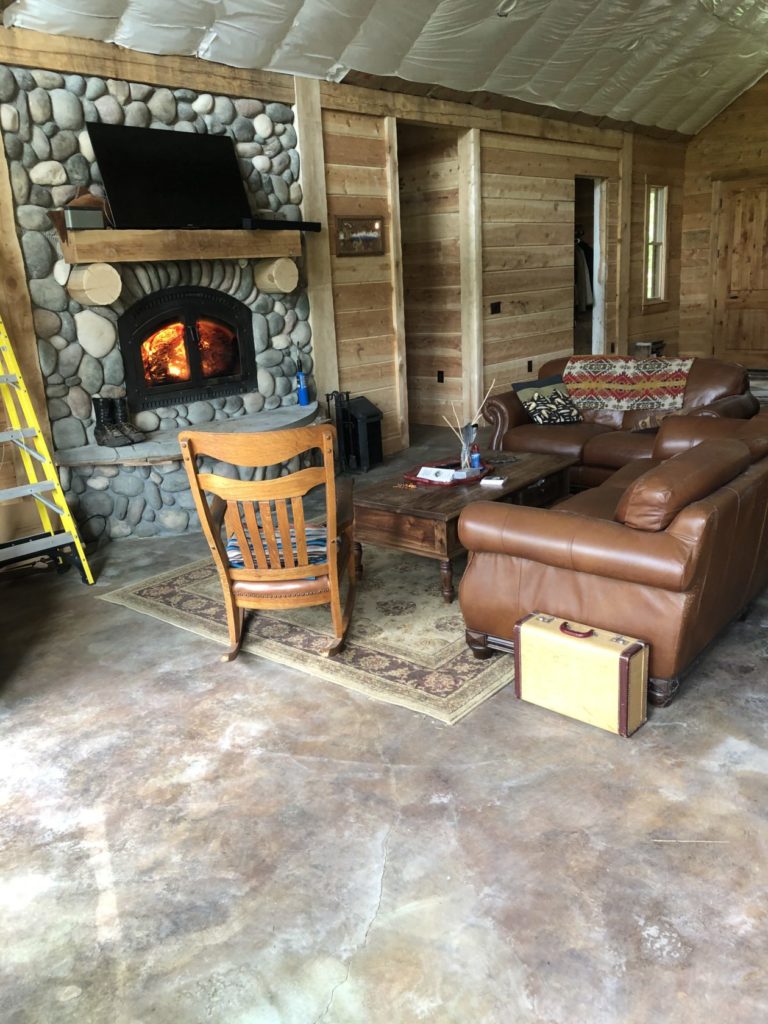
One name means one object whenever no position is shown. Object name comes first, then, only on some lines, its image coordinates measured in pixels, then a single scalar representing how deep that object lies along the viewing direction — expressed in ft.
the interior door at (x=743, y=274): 31.50
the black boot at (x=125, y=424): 15.48
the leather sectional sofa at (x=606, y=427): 15.99
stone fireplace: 14.28
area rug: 9.80
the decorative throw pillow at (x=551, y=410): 17.94
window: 31.89
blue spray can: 18.63
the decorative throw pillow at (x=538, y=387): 18.43
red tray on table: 13.03
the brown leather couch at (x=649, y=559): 8.54
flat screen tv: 14.74
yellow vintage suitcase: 8.36
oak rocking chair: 9.92
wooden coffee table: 11.80
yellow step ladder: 13.46
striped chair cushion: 10.79
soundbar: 16.22
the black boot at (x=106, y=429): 15.34
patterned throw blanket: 17.53
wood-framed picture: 19.48
